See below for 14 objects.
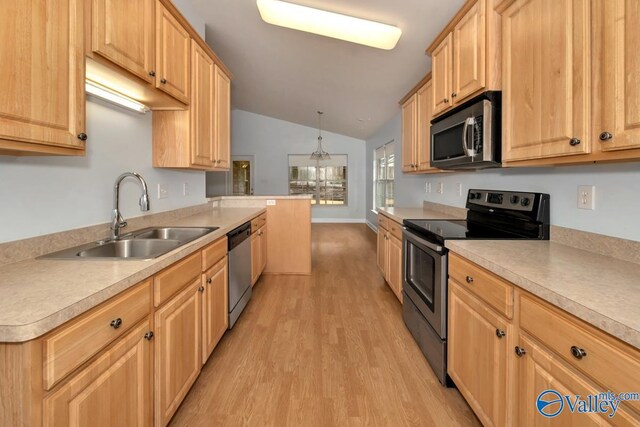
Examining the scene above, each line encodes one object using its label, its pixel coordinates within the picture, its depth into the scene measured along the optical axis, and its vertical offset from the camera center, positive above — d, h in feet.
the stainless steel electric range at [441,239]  6.14 -0.65
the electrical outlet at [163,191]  8.53 +0.44
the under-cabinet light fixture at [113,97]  5.80 +2.13
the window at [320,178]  31.71 +2.89
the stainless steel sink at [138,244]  4.96 -0.63
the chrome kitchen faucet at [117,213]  5.79 -0.09
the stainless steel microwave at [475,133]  5.89 +1.45
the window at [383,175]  22.35 +2.48
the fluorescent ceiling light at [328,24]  9.11 +5.21
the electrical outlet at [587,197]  5.05 +0.18
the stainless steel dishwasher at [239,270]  8.36 -1.66
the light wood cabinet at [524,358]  2.70 -1.57
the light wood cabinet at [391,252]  9.96 -1.46
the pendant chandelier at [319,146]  25.48 +5.70
